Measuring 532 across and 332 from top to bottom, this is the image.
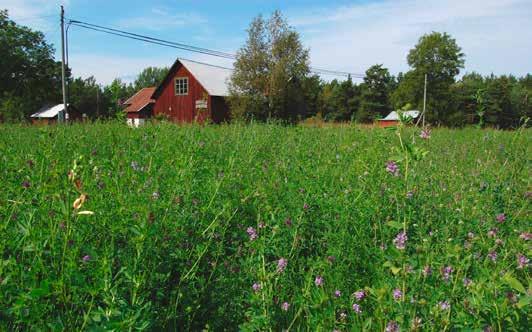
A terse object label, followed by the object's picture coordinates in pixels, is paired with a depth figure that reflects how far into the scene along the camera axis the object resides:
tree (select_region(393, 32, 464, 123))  48.56
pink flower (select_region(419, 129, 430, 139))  2.48
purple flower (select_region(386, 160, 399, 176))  2.50
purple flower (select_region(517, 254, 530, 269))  2.07
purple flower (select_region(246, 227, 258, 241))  2.28
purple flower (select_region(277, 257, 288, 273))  2.02
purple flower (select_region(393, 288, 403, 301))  1.73
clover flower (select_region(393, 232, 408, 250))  1.78
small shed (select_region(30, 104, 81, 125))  44.33
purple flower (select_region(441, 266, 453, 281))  1.92
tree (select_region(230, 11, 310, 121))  28.55
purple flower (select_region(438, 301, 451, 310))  1.67
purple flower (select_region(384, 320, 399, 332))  1.61
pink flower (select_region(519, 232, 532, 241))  2.30
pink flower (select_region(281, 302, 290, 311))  1.97
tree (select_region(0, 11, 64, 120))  47.75
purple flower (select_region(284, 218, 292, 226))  2.48
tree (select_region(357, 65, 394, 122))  61.18
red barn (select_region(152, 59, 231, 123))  32.31
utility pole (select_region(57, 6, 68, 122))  22.06
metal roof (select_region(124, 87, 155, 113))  40.34
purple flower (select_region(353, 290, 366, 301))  1.99
